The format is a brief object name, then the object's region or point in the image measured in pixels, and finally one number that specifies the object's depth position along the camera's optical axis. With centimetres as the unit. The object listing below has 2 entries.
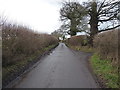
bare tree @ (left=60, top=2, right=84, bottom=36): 1478
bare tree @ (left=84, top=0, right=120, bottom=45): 1344
